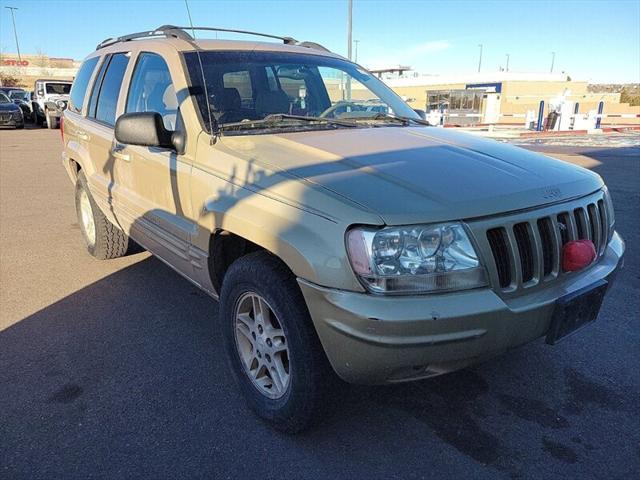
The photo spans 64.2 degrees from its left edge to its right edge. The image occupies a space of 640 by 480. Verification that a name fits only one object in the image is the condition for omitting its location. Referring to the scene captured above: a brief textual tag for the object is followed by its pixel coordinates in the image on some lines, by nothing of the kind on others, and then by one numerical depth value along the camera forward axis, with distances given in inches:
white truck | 881.5
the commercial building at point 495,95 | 1248.8
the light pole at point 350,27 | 609.0
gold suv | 79.7
